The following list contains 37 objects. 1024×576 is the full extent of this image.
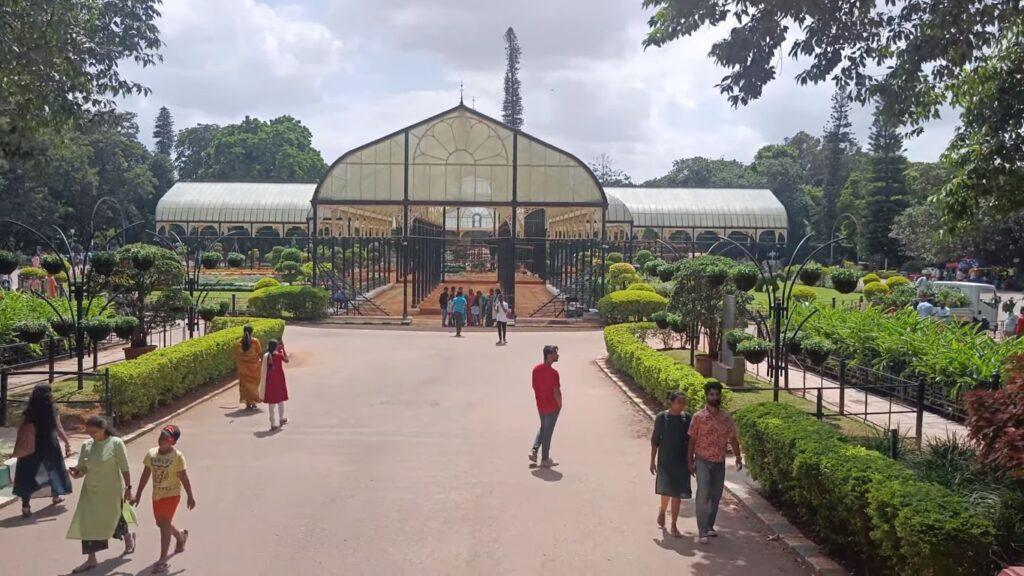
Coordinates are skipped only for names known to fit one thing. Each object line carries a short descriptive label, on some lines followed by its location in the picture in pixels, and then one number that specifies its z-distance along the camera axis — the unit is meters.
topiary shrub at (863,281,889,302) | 25.48
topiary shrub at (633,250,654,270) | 37.04
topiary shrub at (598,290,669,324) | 23.56
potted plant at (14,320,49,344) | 12.29
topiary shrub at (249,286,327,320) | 24.89
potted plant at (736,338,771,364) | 11.50
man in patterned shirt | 7.09
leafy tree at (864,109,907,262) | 49.47
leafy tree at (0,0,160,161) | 11.94
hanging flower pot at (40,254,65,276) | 14.75
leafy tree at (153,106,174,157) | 97.62
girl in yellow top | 6.46
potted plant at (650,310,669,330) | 16.72
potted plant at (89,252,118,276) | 13.39
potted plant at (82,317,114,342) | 12.44
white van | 24.69
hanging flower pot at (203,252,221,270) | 17.48
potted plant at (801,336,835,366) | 11.38
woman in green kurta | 6.27
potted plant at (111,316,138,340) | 13.16
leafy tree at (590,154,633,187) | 94.49
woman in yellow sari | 12.44
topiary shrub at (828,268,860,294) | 11.43
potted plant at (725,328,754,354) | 11.95
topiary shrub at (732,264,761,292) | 12.48
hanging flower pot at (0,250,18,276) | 13.02
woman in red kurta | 11.14
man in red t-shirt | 9.47
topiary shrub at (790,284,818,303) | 27.16
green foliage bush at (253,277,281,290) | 28.42
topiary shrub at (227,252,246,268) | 19.52
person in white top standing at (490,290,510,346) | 20.78
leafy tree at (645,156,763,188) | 76.81
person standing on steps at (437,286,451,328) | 25.08
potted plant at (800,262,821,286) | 12.03
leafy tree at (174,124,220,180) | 82.38
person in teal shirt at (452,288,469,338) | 22.28
